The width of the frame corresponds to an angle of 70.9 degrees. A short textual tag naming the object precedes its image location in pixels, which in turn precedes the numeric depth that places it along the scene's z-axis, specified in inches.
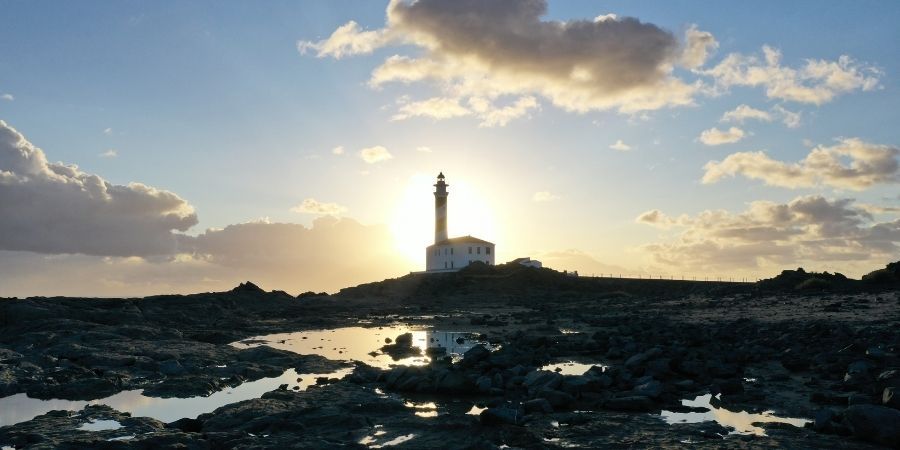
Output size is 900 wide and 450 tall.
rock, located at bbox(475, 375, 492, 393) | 602.9
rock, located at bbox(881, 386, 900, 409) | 446.3
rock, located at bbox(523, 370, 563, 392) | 567.2
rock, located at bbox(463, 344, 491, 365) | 733.3
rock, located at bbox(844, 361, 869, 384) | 551.5
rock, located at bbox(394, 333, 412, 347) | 1010.1
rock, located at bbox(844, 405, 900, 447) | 389.7
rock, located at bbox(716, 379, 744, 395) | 558.9
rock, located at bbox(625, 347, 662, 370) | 666.8
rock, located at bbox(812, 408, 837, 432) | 422.8
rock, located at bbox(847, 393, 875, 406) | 473.6
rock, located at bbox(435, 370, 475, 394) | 605.0
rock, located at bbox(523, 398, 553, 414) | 506.3
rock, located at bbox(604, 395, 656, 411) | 513.7
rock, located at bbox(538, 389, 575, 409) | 522.3
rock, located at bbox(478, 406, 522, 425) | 459.2
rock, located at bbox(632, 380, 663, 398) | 536.1
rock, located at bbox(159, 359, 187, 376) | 741.3
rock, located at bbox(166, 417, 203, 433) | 469.4
